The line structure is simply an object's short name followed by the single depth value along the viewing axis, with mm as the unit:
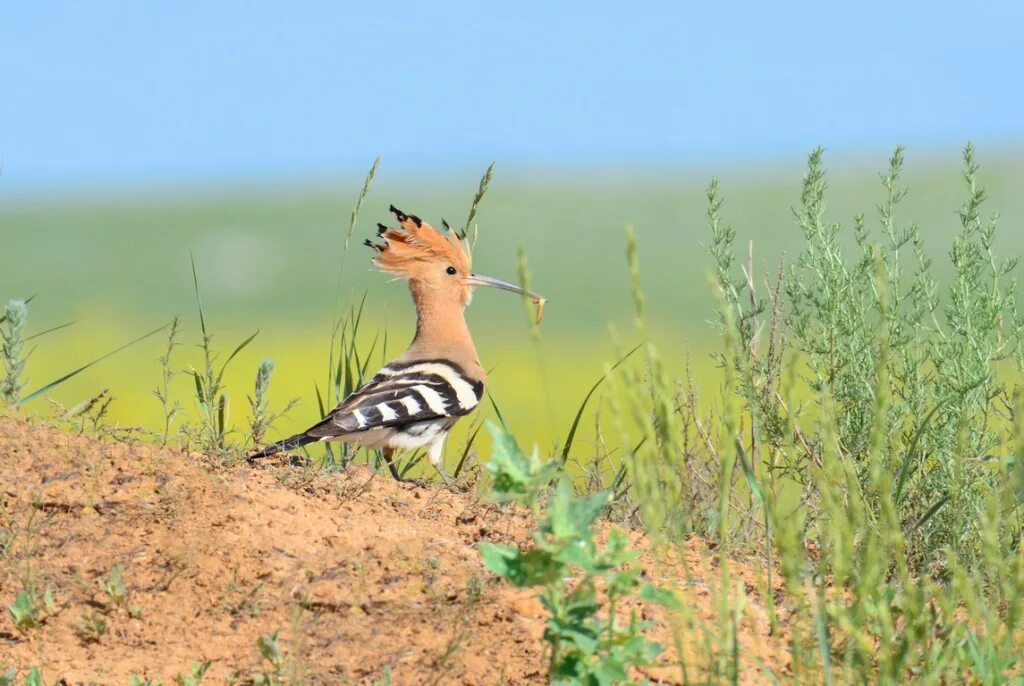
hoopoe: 10227
